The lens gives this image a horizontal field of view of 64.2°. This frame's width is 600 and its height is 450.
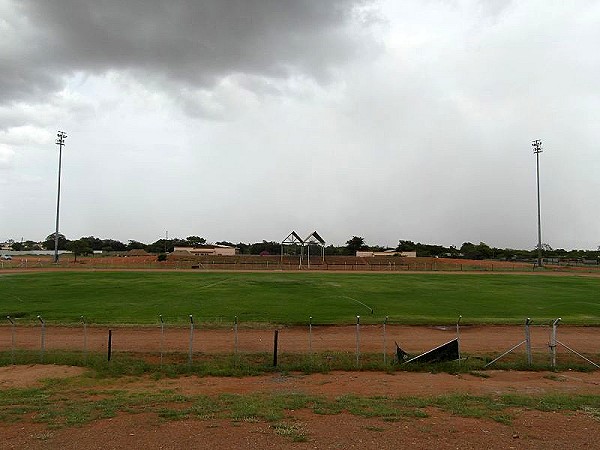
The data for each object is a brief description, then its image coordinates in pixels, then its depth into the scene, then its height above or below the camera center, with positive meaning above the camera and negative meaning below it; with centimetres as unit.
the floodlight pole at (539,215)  8950 +728
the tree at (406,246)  16882 +227
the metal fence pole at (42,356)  1873 -431
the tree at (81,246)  11998 +19
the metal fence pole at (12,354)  1872 -441
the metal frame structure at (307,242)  8988 +164
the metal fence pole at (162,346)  1932 -421
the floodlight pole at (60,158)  8506 +1599
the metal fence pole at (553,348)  1815 -359
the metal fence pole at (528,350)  1820 -367
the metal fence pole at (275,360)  1788 -413
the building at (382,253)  14677 -42
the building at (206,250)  14873 -37
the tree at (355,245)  16571 +231
